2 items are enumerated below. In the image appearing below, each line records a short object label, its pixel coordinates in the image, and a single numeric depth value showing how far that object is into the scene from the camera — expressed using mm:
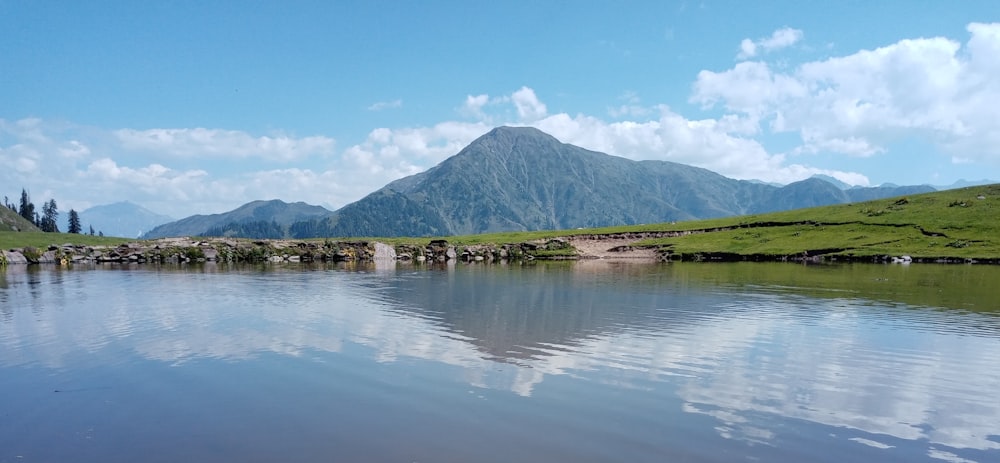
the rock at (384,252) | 89750
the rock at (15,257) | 72250
